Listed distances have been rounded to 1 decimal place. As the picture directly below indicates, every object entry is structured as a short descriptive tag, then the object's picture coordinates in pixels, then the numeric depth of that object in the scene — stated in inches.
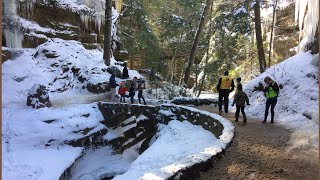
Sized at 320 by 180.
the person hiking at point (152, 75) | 597.9
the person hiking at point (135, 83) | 416.7
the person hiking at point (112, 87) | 451.3
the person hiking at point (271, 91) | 267.8
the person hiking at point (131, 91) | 417.5
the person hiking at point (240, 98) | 282.2
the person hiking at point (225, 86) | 312.3
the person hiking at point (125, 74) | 531.4
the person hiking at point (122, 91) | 432.0
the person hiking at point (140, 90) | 419.0
